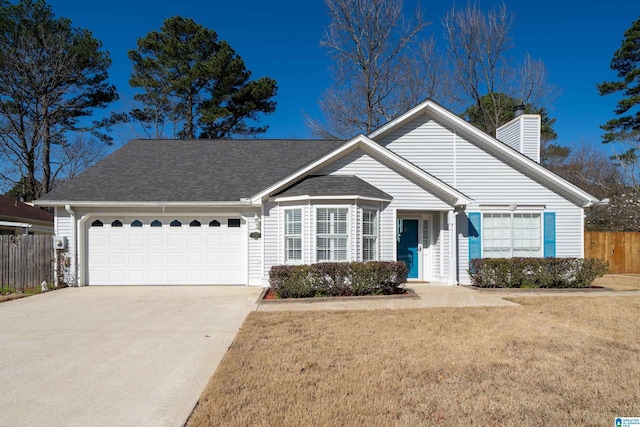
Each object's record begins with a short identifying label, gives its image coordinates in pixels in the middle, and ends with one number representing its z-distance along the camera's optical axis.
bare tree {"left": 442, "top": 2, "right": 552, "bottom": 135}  26.34
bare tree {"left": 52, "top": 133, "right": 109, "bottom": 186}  28.50
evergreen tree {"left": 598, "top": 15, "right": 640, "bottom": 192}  25.43
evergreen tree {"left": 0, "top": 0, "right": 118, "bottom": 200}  24.20
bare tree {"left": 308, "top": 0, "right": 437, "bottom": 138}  25.22
